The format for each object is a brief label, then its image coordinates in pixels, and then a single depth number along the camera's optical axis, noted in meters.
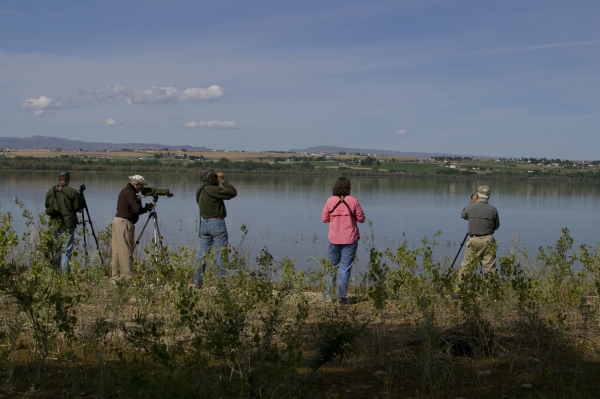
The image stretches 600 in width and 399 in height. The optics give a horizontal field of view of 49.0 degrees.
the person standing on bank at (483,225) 8.82
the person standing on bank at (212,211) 8.88
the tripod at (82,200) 9.52
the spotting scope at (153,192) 9.31
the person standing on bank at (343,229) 8.05
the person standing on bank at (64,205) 9.18
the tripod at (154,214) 9.52
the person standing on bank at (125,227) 9.11
